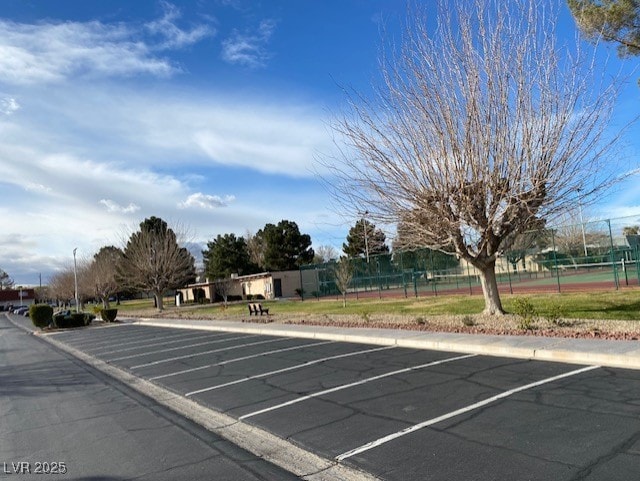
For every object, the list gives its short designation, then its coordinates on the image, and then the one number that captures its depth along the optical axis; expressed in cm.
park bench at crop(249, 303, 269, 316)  2792
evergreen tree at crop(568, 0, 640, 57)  1423
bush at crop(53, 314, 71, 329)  3722
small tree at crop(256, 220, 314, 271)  7112
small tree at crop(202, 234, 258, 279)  6650
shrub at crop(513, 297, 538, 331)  1270
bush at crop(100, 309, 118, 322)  4000
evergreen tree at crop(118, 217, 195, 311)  4616
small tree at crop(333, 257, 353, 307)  3112
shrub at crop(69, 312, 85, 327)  3755
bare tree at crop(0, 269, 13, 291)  15746
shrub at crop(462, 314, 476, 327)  1443
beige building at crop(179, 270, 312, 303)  5703
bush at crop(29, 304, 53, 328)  3759
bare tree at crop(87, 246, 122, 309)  5700
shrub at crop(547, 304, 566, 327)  1286
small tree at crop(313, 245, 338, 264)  10088
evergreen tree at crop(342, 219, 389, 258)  6924
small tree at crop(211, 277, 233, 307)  5031
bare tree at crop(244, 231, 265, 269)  8862
